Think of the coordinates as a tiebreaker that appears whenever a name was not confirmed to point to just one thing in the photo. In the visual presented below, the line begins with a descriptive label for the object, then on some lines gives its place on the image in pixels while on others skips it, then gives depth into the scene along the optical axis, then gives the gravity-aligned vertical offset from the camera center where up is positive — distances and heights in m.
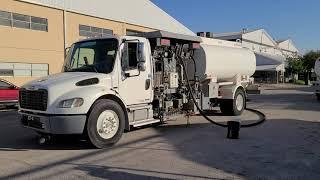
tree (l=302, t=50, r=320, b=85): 49.01 +3.05
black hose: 8.73 -0.97
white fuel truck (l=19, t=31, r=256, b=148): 6.33 -0.18
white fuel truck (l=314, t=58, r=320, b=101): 17.23 +0.40
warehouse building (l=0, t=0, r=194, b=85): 20.27 +4.03
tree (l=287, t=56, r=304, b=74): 49.62 +2.53
